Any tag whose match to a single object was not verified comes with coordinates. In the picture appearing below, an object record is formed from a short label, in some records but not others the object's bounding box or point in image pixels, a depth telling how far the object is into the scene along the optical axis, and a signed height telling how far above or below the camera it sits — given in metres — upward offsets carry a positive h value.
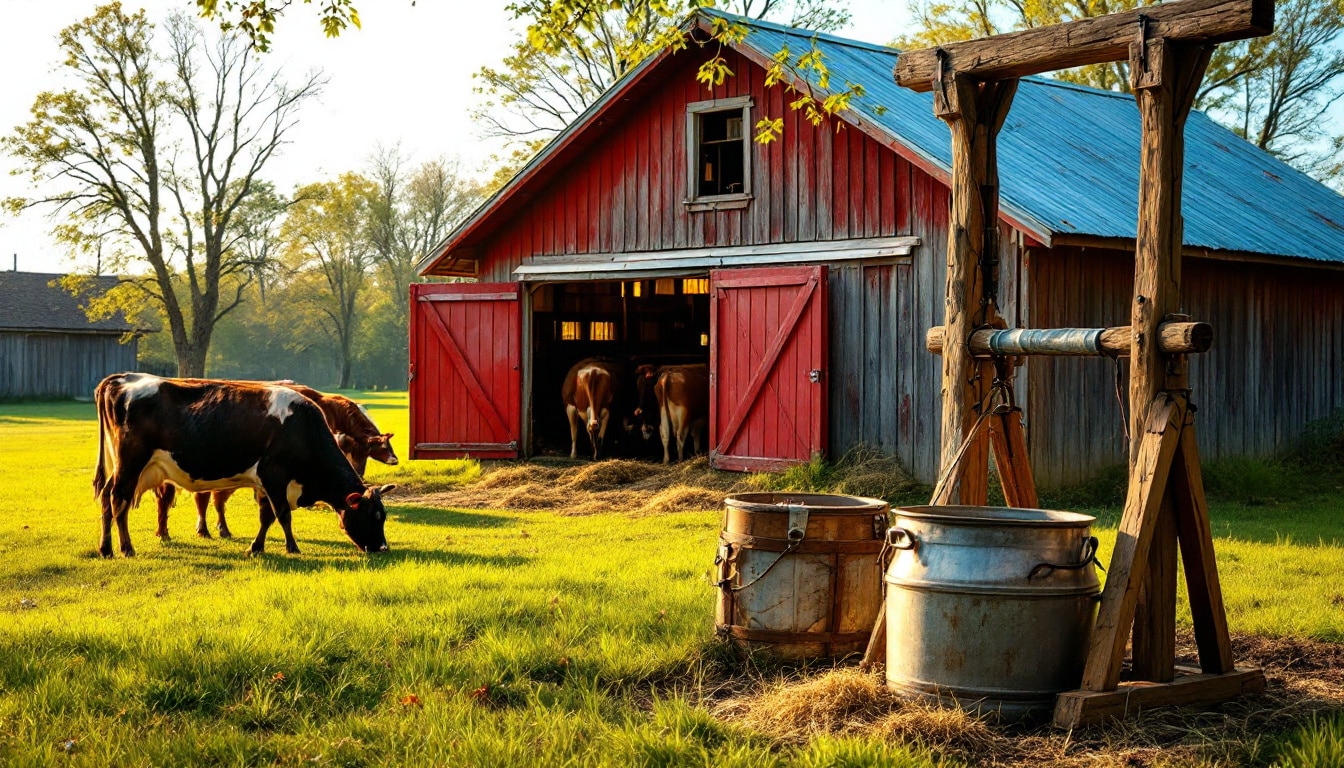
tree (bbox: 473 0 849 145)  33.59 +8.10
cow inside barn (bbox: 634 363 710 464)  17.78 -0.17
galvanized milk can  5.09 -0.85
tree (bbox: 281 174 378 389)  60.15 +6.48
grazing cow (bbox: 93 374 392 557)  10.16 -0.50
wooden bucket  6.09 -0.86
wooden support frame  5.15 -0.04
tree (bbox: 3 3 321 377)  37.94 +6.61
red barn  13.69 +1.41
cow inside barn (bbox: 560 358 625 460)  18.50 -0.11
